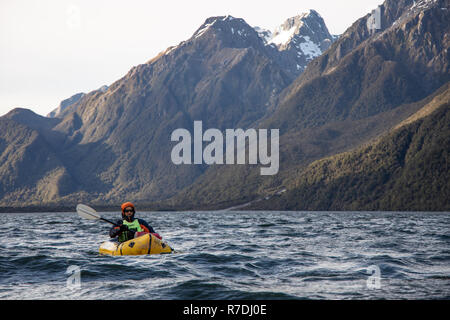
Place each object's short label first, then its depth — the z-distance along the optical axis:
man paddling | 29.27
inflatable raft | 28.12
